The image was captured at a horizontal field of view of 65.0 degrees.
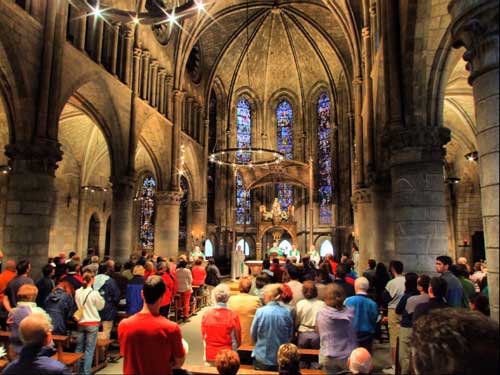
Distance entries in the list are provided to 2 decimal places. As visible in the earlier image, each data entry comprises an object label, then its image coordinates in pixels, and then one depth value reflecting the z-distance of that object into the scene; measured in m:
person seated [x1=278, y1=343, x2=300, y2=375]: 3.12
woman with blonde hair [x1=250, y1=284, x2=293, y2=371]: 4.23
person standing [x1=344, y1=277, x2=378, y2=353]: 4.90
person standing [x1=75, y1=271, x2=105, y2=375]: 5.70
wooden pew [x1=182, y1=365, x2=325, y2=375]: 3.76
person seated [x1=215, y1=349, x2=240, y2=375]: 2.93
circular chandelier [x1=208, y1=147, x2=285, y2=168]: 29.28
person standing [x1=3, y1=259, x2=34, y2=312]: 5.96
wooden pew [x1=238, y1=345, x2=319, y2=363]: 4.76
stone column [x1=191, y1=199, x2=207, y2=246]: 25.88
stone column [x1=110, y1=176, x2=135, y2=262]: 15.12
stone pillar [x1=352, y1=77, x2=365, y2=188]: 16.28
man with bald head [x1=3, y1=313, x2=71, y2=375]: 2.64
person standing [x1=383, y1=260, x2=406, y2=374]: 5.79
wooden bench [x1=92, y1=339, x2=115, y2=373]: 6.41
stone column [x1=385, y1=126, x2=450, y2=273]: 7.42
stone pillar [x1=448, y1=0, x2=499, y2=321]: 3.78
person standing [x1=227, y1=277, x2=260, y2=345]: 5.00
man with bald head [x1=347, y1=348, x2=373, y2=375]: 3.02
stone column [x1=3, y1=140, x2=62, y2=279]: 10.09
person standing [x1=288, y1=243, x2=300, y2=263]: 18.74
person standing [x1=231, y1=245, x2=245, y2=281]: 19.19
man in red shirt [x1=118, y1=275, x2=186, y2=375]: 2.81
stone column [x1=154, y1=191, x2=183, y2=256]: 20.22
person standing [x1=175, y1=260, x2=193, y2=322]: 10.13
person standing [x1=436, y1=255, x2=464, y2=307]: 5.51
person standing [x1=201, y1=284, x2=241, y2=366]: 4.21
